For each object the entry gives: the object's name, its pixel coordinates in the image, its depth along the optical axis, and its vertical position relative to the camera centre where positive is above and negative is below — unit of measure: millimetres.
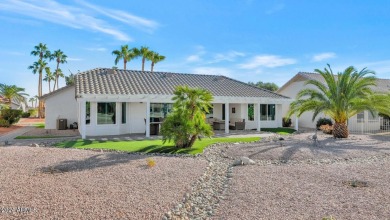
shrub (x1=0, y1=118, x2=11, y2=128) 28219 -740
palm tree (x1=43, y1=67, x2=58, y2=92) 63731 +9070
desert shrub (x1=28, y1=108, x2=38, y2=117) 56188 +769
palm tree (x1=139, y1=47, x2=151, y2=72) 48878 +11219
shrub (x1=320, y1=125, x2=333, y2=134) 22188 -1087
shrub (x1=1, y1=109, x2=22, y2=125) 29142 +82
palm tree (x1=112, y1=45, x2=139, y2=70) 49188 +11195
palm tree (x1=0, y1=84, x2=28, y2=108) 46562 +4174
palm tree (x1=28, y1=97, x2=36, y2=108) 81812 +4758
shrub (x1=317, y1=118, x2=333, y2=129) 26797 -587
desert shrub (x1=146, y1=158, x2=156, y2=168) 10437 -1802
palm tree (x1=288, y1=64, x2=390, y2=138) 18828 +1244
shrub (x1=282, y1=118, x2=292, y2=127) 28908 -741
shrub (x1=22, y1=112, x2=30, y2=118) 52406 +151
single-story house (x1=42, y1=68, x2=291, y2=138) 20016 +1222
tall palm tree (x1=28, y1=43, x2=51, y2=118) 55453 +11786
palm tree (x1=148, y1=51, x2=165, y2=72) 49062 +10492
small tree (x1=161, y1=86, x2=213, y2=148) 13766 -157
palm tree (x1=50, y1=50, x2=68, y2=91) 59603 +12806
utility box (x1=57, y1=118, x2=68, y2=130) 25188 -749
